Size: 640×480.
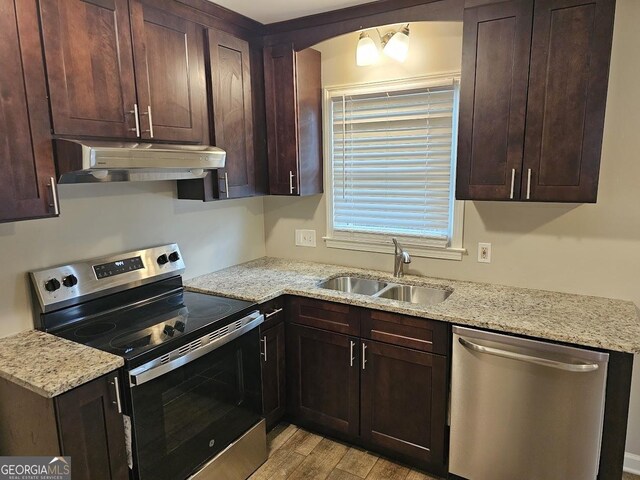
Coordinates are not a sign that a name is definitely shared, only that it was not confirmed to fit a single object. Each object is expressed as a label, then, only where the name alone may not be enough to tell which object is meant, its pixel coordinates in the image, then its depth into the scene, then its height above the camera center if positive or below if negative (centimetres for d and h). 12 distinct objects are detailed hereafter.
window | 256 +5
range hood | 165 +7
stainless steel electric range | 172 -75
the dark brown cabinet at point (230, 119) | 240 +34
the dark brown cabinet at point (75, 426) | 149 -89
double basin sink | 255 -71
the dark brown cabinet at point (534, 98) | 184 +34
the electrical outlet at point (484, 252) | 247 -46
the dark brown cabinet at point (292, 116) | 268 +38
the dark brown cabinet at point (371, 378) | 212 -108
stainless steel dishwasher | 177 -103
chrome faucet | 259 -51
